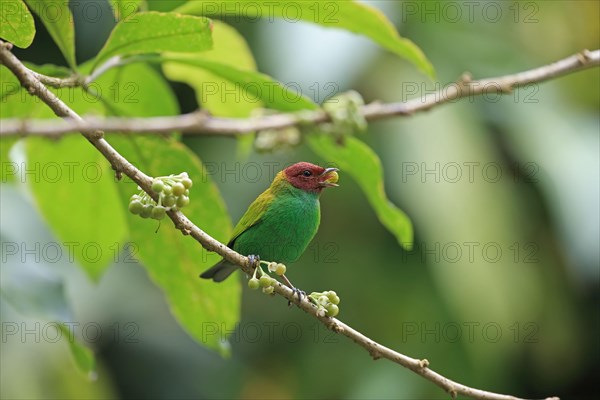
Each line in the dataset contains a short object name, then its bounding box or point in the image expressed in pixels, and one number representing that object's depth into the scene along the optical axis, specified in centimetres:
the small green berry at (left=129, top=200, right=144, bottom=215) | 379
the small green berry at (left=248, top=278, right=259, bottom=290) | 414
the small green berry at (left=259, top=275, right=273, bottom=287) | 413
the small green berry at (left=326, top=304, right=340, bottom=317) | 425
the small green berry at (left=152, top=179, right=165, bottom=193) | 370
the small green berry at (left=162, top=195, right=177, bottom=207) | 372
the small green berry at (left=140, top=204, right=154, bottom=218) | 379
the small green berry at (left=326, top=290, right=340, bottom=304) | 431
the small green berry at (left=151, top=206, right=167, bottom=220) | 371
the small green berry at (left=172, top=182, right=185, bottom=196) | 373
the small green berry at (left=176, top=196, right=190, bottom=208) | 377
